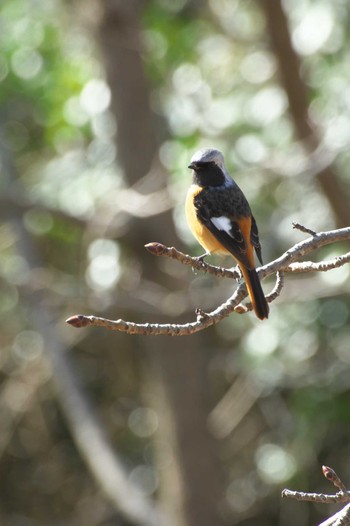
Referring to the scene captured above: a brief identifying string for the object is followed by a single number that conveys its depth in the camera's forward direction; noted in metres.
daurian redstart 7.03
